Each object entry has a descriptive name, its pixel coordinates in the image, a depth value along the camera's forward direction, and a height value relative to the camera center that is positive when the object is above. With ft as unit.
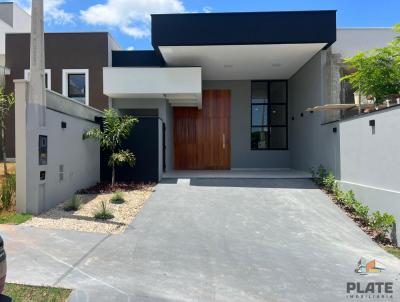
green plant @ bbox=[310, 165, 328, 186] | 38.22 -2.78
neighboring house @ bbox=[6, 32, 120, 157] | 50.03 +11.74
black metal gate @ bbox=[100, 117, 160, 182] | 39.60 -0.69
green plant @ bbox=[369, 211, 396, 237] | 24.30 -4.97
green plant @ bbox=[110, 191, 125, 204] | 31.01 -4.16
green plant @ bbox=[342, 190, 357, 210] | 30.63 -4.29
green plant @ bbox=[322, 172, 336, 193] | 35.47 -3.30
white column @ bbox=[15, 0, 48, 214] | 25.64 +1.62
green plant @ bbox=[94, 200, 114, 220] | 26.35 -4.64
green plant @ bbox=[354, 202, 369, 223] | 28.09 -4.84
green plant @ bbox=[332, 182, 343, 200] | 33.34 -3.88
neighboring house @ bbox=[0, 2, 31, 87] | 71.92 +27.83
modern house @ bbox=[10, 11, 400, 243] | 28.37 +6.22
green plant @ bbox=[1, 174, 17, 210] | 26.71 -3.18
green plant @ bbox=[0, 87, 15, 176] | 37.64 +4.59
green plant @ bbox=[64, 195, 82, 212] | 28.07 -4.28
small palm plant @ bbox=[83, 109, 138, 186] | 36.11 +1.52
